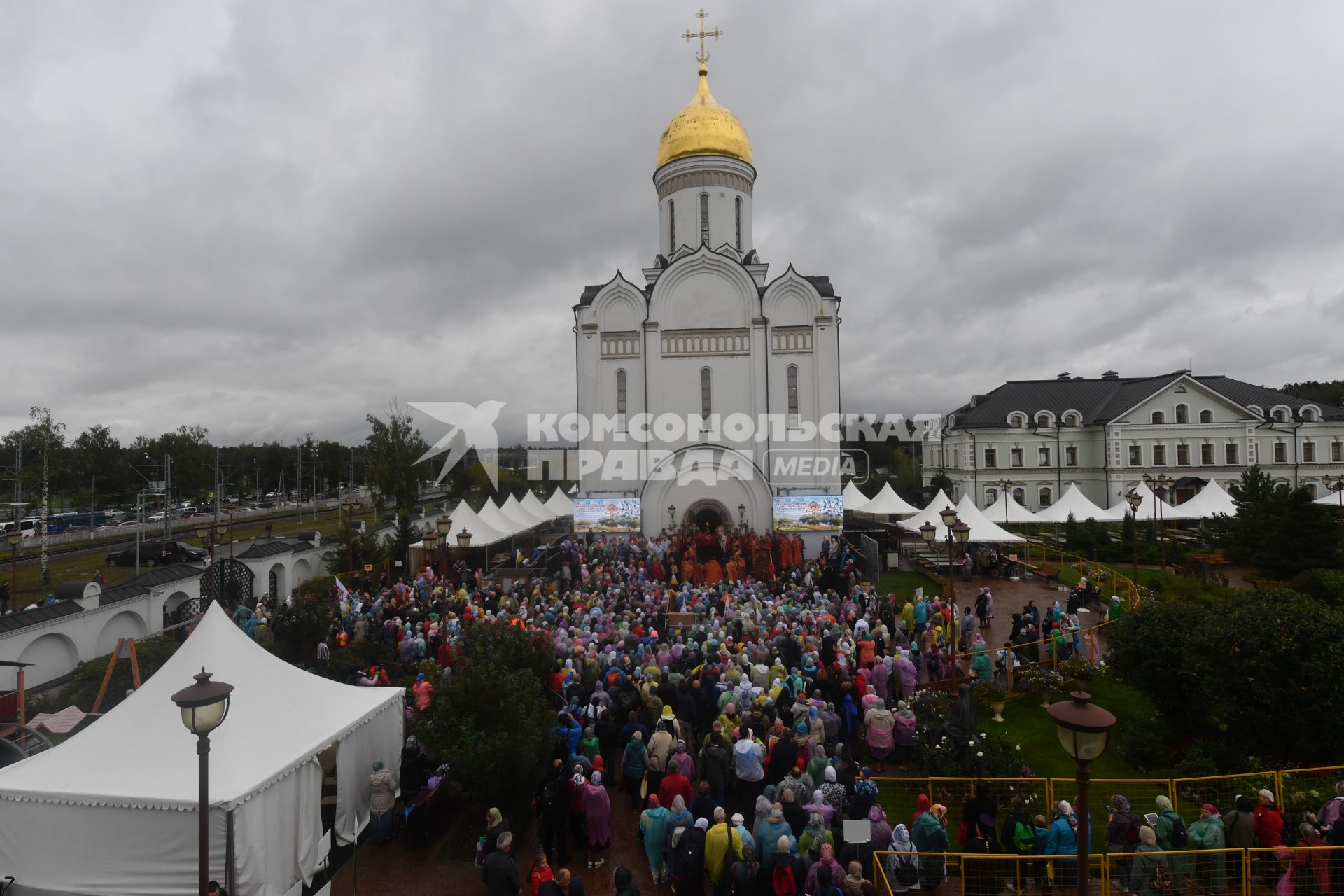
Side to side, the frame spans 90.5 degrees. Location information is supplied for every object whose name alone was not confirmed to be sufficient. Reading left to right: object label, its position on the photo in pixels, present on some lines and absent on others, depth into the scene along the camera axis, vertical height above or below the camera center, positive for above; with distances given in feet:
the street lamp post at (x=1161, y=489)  70.92 -2.85
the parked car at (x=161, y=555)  80.79 -9.75
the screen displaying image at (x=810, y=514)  73.61 -4.78
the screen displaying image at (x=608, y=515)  75.66 -4.90
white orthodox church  77.00 +11.29
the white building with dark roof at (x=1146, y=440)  111.86 +4.75
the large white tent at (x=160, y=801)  19.19 -9.54
